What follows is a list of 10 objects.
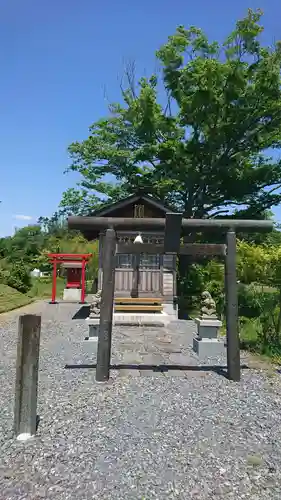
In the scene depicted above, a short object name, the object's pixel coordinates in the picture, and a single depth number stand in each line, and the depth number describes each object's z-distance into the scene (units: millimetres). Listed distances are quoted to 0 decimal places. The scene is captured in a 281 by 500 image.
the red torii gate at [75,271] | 16672
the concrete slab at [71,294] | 17859
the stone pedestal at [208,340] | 7332
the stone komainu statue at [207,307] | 7477
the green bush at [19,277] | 17891
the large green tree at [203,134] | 18078
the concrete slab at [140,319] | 11086
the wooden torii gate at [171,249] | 5598
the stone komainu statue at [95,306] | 7785
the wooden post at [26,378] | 3615
